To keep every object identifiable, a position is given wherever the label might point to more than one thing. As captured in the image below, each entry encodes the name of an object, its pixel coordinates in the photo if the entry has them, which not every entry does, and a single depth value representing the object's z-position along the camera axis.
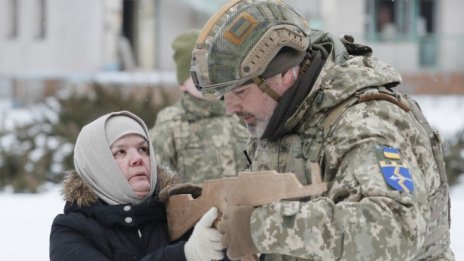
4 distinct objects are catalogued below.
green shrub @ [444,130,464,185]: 20.89
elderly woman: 6.16
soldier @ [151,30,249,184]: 11.08
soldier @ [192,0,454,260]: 4.75
